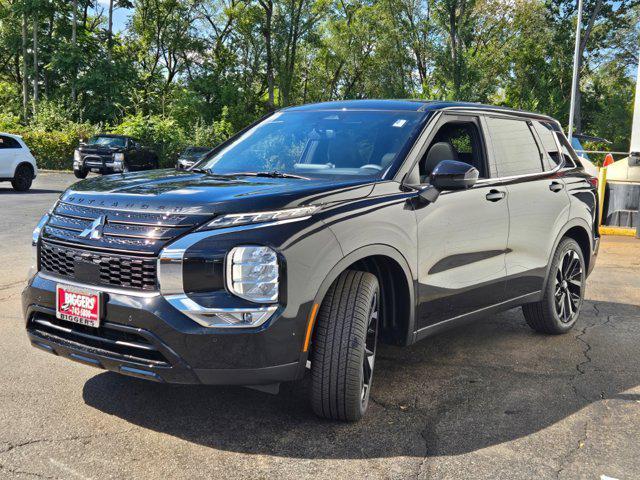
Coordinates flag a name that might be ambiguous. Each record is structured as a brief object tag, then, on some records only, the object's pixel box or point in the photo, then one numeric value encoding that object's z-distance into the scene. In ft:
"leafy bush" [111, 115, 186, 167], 109.40
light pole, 91.89
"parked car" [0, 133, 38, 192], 60.03
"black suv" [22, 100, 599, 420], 10.70
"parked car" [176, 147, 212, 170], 86.64
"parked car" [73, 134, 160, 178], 82.43
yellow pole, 39.45
